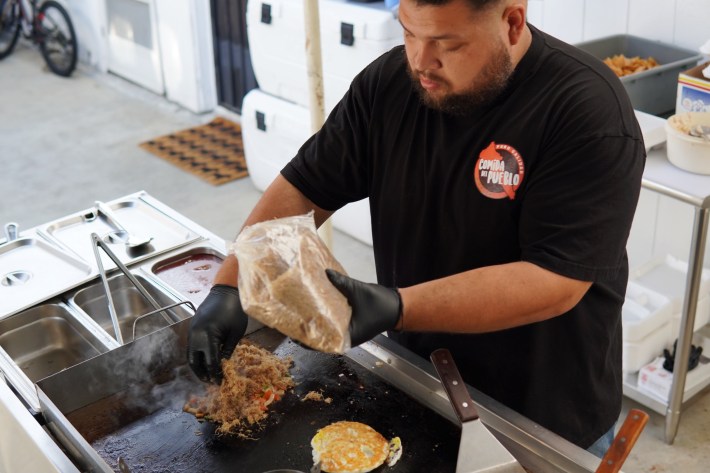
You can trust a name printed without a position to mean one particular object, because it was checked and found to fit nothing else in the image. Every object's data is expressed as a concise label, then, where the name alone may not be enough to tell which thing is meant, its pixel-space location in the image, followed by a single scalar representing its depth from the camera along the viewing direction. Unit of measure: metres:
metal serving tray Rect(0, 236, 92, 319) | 2.19
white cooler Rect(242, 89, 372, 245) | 4.29
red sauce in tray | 2.22
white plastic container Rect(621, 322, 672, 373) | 3.04
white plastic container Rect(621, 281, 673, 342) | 3.02
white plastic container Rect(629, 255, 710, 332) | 3.16
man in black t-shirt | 1.41
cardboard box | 2.62
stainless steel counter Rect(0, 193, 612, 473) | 1.43
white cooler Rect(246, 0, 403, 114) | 3.71
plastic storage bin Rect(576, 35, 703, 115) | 2.84
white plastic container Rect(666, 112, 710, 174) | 2.48
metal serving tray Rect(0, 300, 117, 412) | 2.12
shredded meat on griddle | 1.62
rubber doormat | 5.25
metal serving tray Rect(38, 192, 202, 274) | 2.39
